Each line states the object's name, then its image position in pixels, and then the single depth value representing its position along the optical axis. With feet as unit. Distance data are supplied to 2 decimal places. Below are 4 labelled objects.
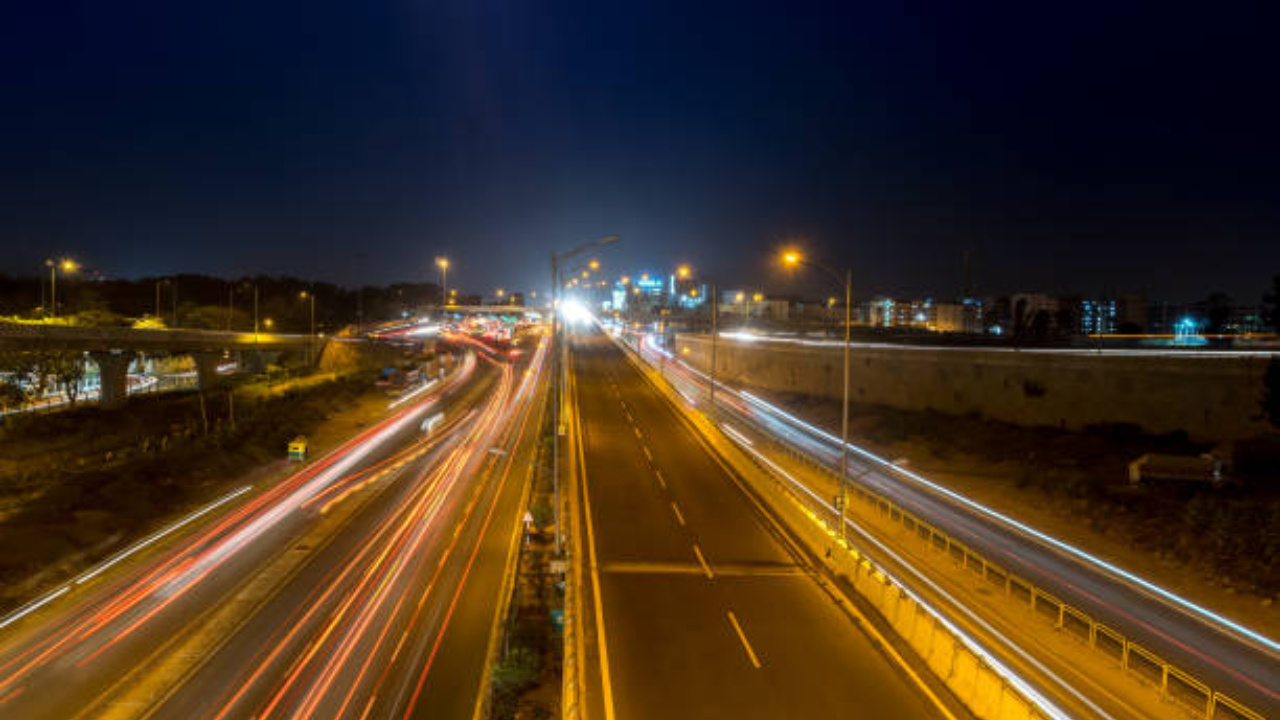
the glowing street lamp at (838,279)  65.05
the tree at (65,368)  186.05
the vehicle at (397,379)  202.80
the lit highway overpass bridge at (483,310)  515.09
